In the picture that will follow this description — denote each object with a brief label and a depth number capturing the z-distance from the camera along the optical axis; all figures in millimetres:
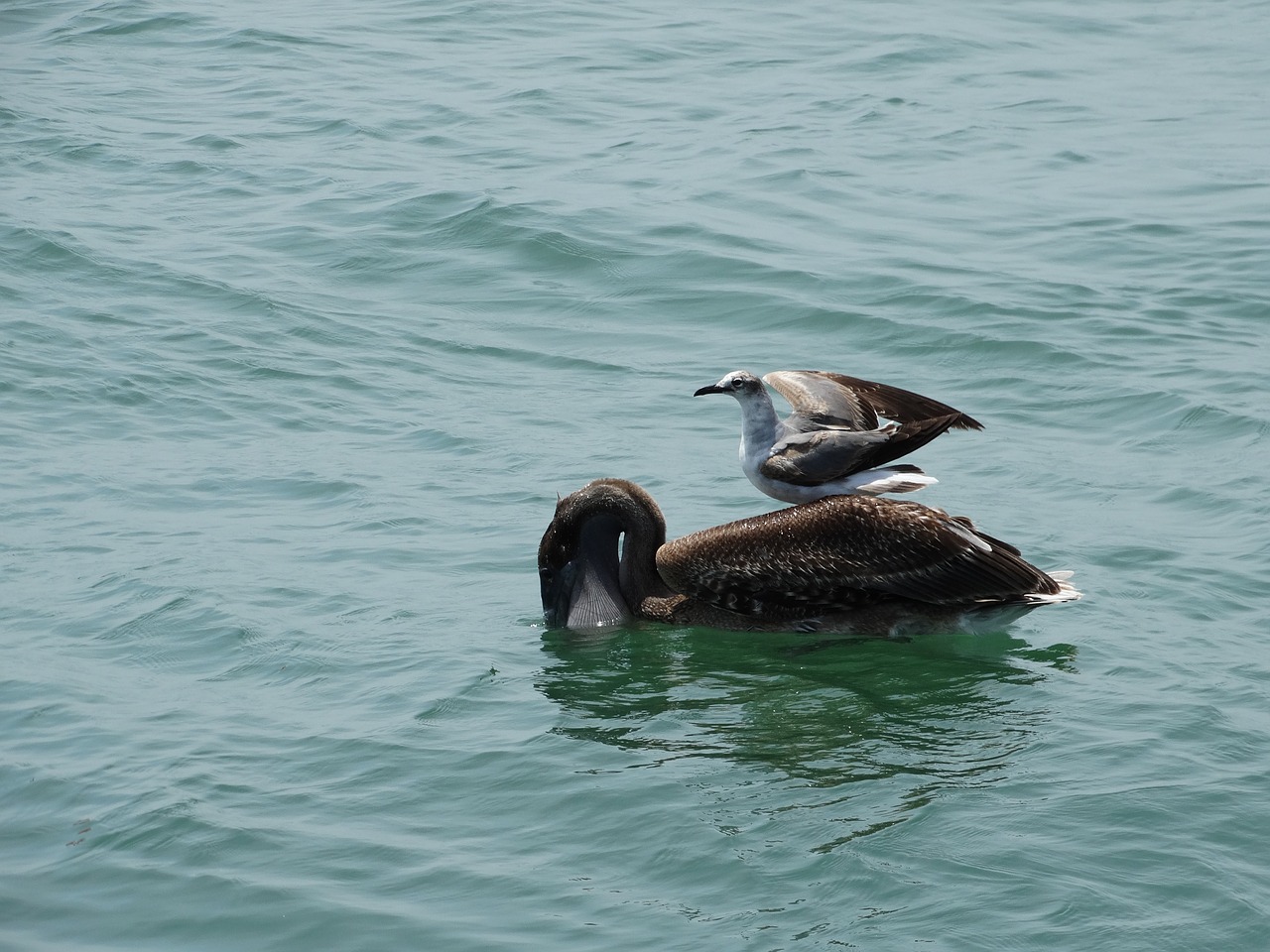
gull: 15883
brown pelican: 15797
